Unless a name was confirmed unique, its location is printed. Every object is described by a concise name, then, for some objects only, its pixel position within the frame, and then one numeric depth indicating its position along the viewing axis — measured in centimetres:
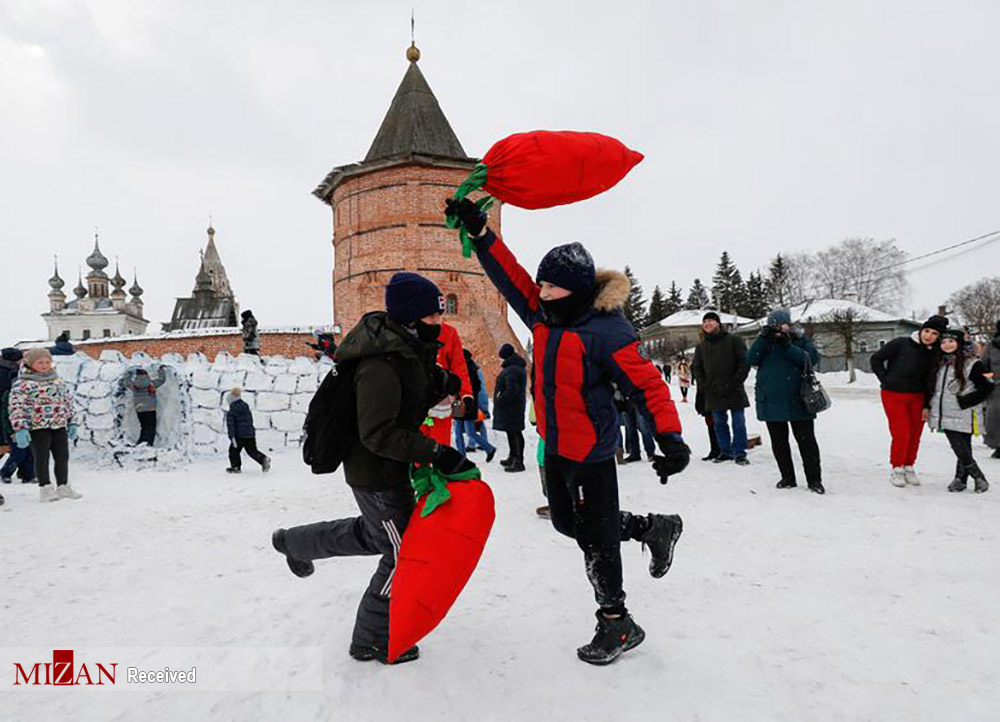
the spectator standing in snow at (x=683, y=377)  2116
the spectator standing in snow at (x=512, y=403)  832
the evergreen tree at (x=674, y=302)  8026
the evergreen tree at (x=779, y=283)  6188
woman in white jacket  569
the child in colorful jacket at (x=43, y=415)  636
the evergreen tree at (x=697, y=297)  8458
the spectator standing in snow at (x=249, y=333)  1313
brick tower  2302
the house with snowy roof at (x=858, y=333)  4591
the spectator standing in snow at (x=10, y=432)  717
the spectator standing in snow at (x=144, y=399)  992
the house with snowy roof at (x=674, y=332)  6212
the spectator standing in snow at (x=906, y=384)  598
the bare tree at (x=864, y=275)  5538
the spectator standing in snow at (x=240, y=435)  866
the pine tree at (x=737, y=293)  7538
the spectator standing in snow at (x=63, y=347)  1030
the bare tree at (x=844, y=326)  3597
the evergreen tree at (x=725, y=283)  7631
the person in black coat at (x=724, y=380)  760
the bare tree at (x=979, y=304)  4928
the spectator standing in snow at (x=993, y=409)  737
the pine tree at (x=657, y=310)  7875
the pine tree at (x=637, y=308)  7390
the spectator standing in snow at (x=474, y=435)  916
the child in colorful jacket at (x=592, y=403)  280
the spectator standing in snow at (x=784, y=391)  606
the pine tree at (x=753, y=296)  7438
